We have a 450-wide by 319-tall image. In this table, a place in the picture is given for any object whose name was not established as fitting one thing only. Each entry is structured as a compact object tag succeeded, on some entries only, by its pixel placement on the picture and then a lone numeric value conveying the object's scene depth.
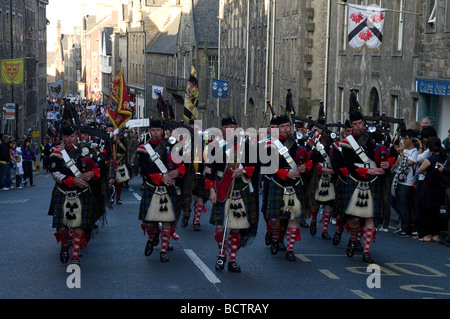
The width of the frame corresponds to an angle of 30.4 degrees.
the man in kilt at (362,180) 11.51
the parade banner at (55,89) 65.88
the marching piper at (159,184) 11.38
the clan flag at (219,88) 47.50
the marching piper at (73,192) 11.05
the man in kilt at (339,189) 11.87
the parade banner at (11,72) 38.78
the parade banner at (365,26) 22.06
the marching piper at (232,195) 10.68
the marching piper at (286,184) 11.39
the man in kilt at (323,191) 14.19
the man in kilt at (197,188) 15.70
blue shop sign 21.86
